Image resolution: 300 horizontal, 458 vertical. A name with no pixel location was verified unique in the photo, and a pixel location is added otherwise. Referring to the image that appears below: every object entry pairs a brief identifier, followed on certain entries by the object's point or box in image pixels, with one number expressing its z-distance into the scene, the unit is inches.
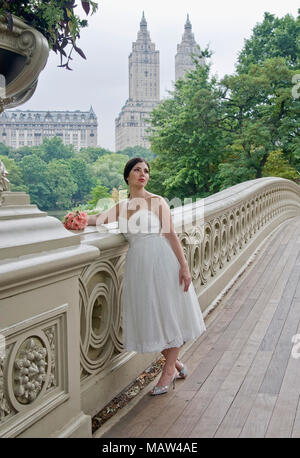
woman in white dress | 114.3
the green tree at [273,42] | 1130.0
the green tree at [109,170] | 1905.9
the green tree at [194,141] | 954.7
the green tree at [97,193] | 1674.2
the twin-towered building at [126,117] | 2687.0
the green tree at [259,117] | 866.1
